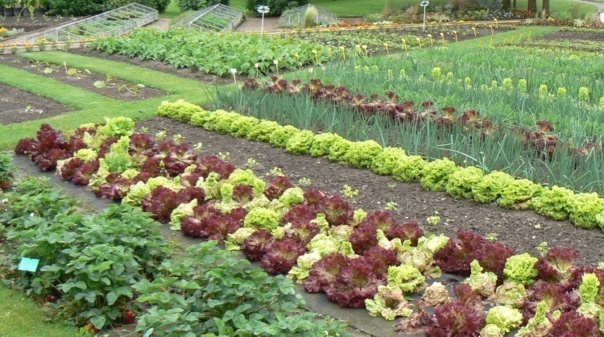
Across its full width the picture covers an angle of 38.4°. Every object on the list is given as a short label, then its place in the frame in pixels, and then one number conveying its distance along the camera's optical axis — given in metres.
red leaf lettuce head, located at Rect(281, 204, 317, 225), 6.74
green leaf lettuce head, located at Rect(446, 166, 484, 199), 7.43
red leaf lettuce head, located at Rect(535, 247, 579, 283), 5.61
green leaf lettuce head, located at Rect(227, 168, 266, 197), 7.48
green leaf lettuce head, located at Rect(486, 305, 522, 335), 5.07
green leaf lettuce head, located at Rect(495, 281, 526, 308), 5.39
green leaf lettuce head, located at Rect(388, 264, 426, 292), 5.63
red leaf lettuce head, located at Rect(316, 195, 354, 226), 6.80
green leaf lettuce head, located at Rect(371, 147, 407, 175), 8.13
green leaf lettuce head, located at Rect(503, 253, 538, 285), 5.62
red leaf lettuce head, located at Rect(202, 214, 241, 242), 6.63
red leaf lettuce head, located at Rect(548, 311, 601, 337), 4.79
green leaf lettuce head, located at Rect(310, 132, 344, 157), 8.81
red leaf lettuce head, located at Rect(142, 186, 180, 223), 7.14
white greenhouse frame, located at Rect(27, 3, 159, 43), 19.33
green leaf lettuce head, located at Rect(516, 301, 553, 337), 4.93
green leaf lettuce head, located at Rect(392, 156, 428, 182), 7.91
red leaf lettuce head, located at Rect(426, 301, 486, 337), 4.97
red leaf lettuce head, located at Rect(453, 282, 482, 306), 5.33
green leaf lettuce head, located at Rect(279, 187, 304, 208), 7.20
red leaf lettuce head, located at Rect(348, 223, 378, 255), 6.28
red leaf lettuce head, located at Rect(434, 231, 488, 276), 5.93
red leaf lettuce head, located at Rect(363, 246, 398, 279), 5.82
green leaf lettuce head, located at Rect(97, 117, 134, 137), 9.37
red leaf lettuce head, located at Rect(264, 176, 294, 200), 7.47
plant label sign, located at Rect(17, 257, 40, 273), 5.46
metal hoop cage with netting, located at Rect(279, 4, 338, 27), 23.44
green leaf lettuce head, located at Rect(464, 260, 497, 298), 5.56
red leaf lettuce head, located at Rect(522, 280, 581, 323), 5.24
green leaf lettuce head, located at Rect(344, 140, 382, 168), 8.41
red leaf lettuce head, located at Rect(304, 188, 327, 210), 7.09
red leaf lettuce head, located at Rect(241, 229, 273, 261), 6.29
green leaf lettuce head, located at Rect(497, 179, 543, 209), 7.16
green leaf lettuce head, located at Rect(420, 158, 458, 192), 7.68
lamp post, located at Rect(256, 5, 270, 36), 14.77
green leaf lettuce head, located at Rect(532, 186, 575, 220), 6.89
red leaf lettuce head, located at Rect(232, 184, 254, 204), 7.26
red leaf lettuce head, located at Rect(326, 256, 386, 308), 5.51
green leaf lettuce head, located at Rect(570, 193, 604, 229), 6.71
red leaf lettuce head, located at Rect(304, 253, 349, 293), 5.72
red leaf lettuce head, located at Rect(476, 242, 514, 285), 5.76
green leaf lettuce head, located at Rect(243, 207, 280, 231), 6.66
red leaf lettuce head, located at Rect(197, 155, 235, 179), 7.90
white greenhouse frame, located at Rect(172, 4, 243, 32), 21.69
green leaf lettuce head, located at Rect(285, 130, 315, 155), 8.99
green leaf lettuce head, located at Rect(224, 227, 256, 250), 6.47
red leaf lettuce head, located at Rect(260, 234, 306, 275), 6.04
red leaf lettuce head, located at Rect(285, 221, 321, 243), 6.47
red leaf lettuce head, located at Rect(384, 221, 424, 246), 6.35
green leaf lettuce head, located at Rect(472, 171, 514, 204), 7.27
